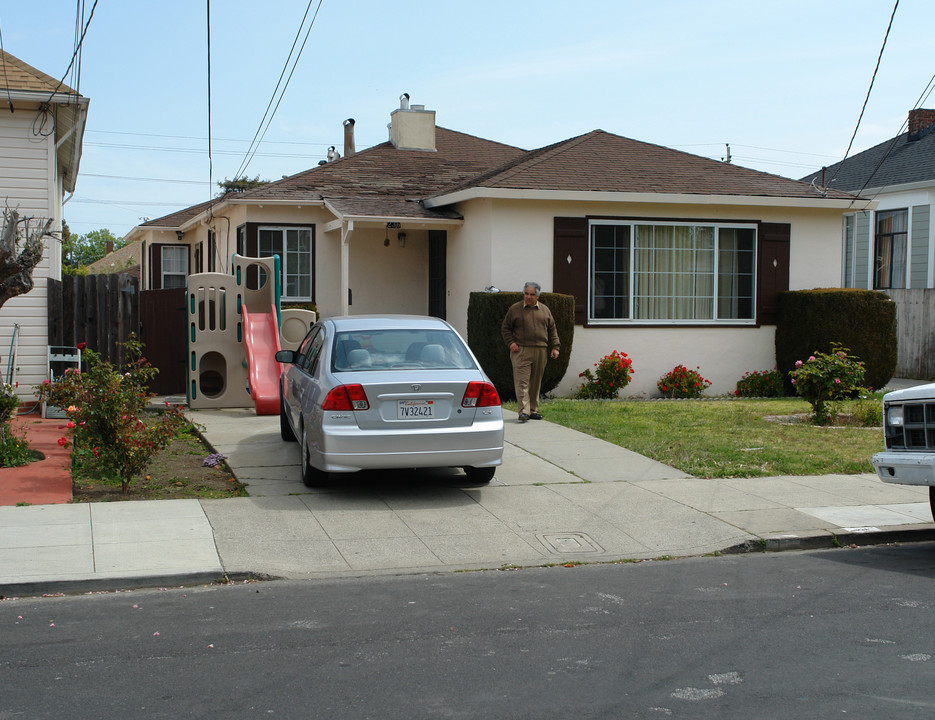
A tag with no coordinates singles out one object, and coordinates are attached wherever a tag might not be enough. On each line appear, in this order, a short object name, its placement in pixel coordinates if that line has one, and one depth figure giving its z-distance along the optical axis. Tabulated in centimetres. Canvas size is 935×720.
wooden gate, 1614
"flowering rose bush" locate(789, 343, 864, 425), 1299
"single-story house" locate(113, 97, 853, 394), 1652
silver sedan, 840
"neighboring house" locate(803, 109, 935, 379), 2080
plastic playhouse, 1455
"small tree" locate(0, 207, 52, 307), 938
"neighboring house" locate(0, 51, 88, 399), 1362
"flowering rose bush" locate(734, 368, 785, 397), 1725
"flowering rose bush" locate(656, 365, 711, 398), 1688
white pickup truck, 691
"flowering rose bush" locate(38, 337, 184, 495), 860
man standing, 1324
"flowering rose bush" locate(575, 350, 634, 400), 1634
